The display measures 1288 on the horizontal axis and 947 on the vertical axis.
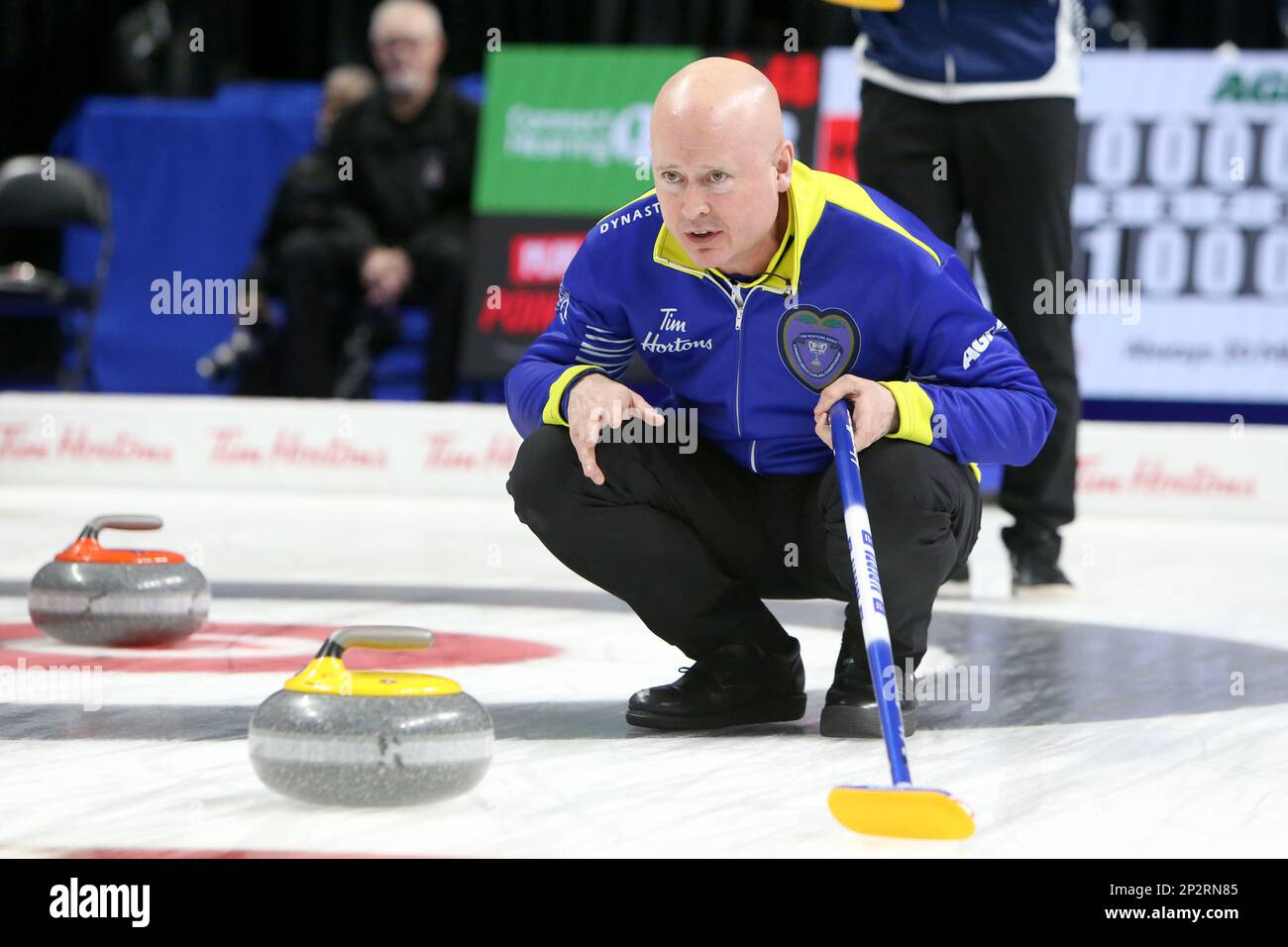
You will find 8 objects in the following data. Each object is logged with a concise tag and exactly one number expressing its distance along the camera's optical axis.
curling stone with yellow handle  3.90
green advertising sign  14.40
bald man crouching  4.79
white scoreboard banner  13.47
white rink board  13.17
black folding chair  14.30
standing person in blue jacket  7.96
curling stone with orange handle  5.97
